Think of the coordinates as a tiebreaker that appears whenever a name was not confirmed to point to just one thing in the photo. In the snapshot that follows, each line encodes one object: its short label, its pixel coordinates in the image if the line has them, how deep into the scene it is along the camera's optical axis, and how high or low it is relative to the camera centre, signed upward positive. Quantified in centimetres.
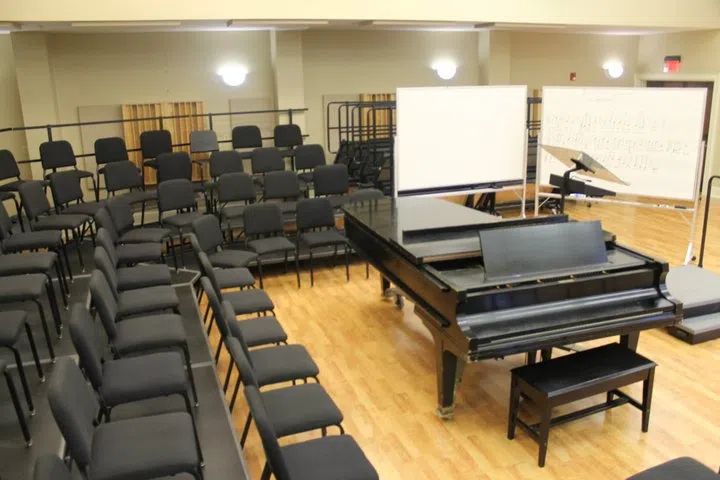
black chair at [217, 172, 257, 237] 647 -84
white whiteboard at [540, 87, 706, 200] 554 -27
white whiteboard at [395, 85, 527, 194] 614 -30
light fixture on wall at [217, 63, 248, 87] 927 +57
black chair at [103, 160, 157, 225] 681 -70
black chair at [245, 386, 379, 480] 225 -141
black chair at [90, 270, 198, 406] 347 -125
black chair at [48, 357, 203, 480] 237 -134
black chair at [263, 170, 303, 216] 673 -82
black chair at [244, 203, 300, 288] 568 -109
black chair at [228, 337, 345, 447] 278 -139
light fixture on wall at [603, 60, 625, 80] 1166 +64
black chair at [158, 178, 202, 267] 604 -87
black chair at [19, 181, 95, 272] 538 -89
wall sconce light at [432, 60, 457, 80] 1049 +65
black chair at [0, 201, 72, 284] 484 -96
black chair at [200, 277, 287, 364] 333 -134
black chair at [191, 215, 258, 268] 521 -113
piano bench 317 -142
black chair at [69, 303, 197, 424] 294 -129
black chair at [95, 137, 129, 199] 766 -44
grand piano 320 -99
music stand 430 -42
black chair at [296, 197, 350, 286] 586 -108
